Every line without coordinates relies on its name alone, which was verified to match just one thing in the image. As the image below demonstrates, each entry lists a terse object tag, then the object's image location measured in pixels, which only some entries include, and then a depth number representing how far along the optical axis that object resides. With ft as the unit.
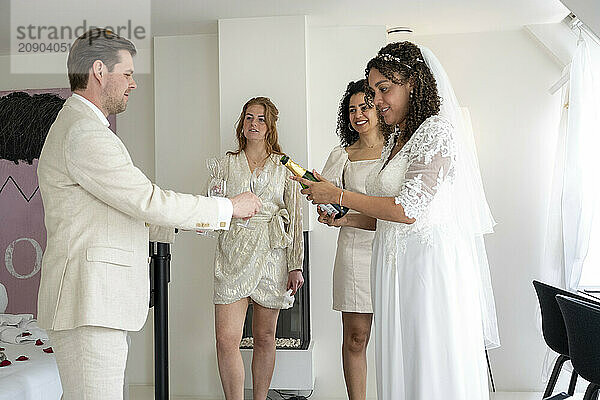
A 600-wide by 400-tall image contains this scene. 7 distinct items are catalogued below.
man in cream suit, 7.11
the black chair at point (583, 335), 9.09
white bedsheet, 8.35
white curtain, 13.60
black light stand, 8.90
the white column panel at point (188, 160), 15.43
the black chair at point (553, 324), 11.34
